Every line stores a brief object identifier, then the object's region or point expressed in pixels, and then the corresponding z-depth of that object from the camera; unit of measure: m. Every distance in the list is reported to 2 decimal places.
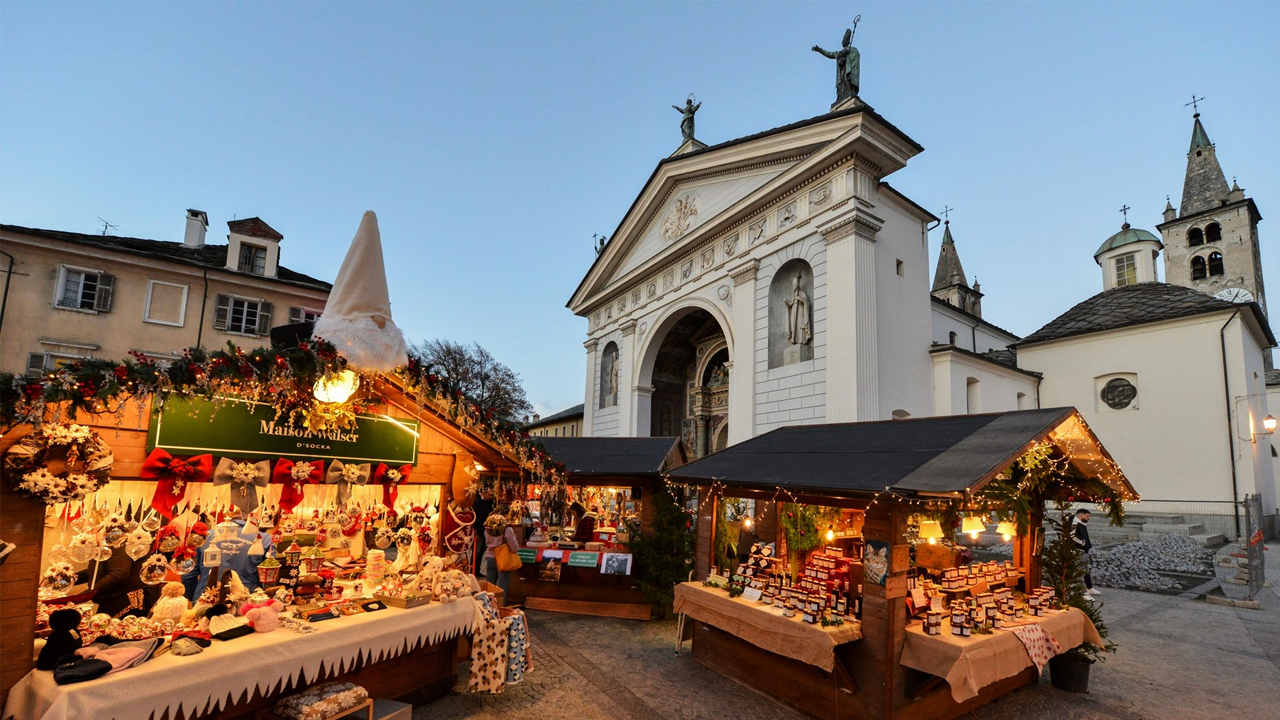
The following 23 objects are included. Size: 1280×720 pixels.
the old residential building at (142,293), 20.64
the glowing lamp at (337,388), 5.41
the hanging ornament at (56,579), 4.50
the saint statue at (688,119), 24.20
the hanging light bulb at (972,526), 7.12
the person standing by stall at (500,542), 8.29
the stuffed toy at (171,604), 4.90
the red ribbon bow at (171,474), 4.79
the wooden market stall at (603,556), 10.69
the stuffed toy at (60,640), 4.06
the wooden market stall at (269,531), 3.96
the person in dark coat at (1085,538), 11.68
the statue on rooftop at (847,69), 17.38
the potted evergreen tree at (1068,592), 7.18
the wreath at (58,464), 3.85
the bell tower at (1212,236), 33.28
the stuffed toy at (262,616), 5.10
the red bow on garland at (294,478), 5.62
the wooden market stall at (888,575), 5.84
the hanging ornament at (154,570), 4.95
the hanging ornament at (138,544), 4.81
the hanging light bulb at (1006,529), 7.66
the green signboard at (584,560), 10.68
